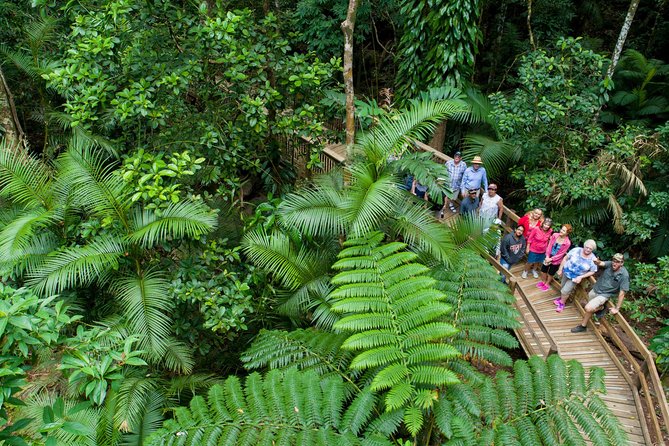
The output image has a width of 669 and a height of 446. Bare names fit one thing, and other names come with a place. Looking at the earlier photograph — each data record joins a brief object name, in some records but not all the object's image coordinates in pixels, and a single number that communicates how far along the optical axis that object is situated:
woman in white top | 7.41
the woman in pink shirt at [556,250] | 7.08
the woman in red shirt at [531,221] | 7.24
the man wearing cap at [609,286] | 6.20
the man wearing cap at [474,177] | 7.75
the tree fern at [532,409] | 4.18
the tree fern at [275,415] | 4.10
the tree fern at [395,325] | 4.26
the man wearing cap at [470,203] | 7.66
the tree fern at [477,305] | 4.95
